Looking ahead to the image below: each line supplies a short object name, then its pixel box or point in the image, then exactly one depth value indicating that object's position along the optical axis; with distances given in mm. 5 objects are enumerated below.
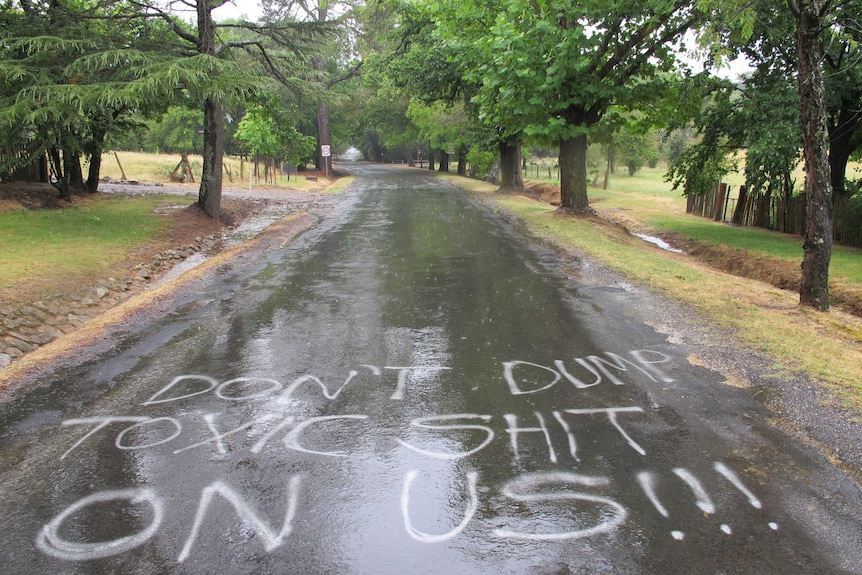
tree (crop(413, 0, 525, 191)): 16375
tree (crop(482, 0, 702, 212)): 13953
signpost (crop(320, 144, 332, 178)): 39625
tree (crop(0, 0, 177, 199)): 10703
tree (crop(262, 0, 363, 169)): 36656
